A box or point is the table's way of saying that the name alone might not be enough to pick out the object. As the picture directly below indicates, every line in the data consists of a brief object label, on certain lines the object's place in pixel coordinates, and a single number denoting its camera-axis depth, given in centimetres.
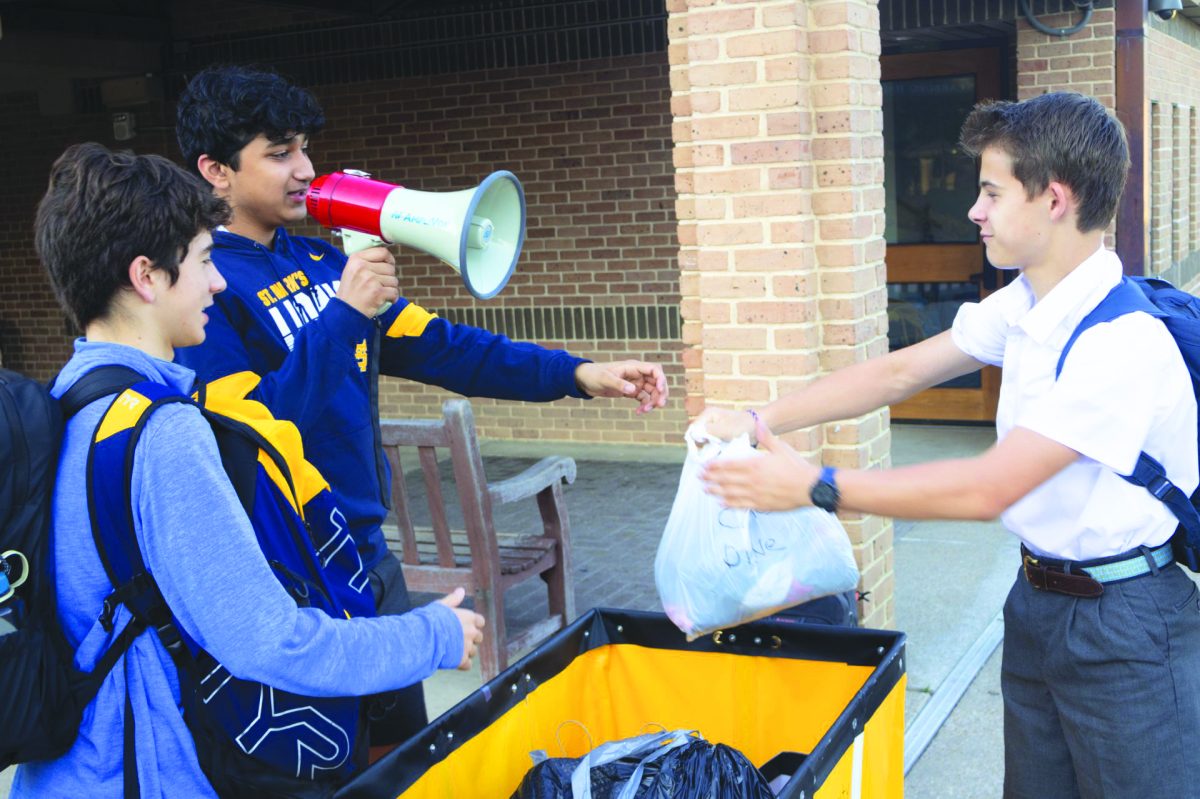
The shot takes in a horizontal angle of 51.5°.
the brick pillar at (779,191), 412
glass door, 917
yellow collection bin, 248
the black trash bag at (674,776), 226
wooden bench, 483
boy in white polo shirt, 228
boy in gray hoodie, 185
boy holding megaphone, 254
